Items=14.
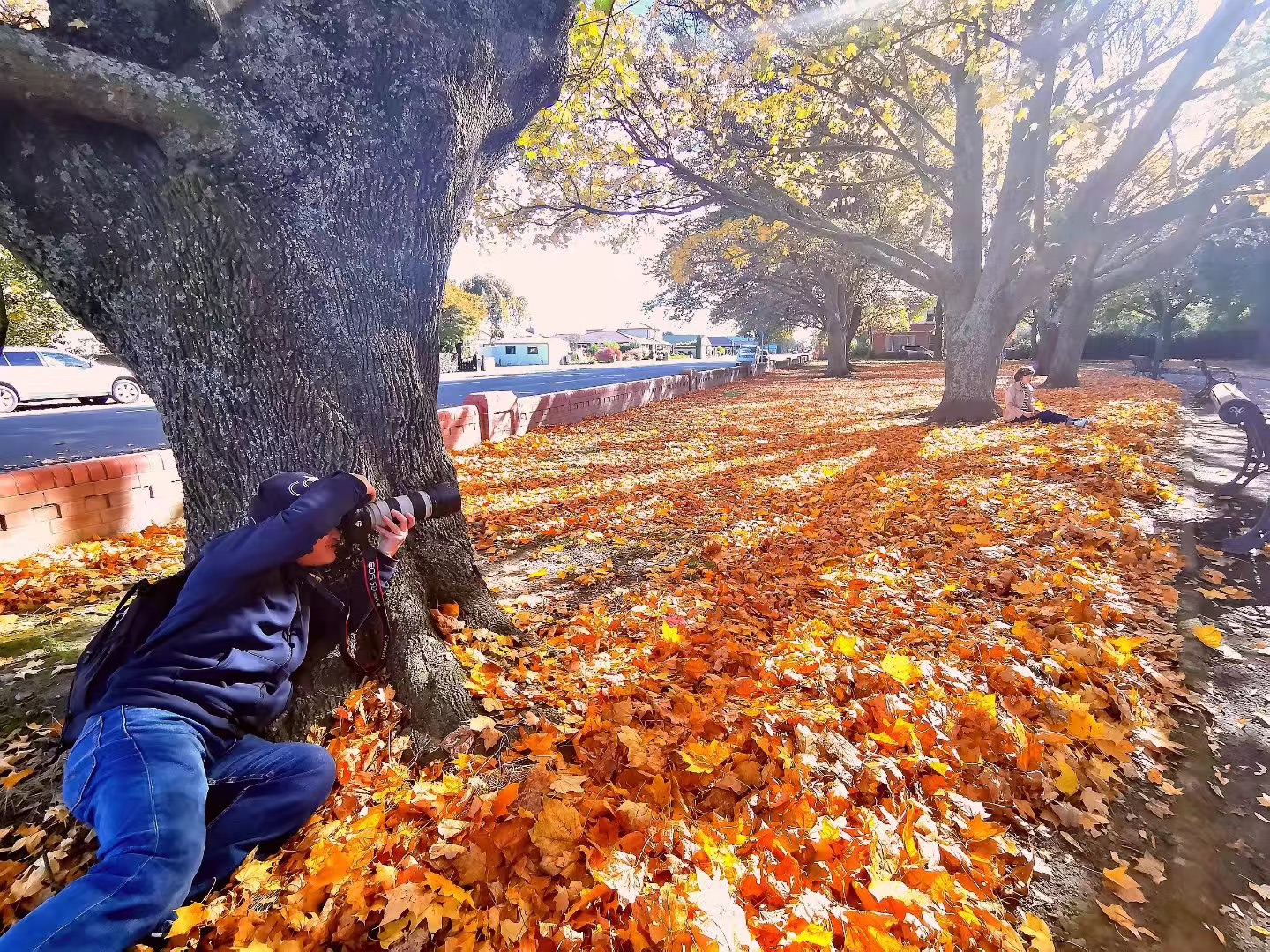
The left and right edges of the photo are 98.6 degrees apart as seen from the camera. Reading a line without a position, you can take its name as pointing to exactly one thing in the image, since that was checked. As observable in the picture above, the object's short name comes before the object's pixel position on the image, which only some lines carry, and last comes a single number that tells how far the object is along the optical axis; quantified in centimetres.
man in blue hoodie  136
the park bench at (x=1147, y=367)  1831
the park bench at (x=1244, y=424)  524
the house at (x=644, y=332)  9681
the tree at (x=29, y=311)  1642
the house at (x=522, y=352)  5262
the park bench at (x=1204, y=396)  1203
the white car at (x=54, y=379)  1334
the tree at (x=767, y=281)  1566
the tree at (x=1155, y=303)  2555
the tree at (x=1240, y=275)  2584
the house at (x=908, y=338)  6438
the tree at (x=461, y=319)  3269
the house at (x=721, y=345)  9492
